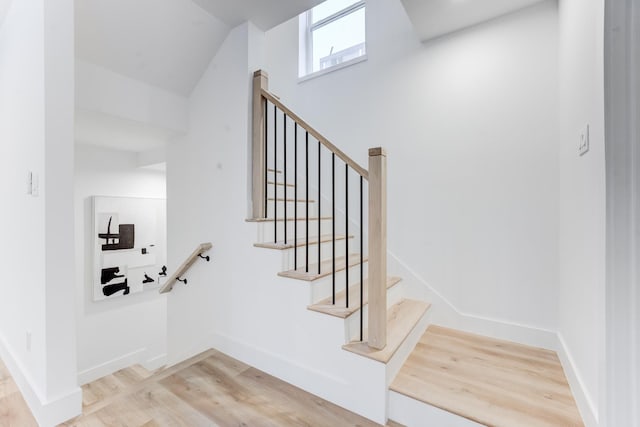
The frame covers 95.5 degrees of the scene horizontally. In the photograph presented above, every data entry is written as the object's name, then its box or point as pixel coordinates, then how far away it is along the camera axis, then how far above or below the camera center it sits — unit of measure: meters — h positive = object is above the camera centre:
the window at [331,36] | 3.17 +2.08
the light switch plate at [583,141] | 1.39 +0.35
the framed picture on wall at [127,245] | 3.49 -0.38
